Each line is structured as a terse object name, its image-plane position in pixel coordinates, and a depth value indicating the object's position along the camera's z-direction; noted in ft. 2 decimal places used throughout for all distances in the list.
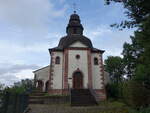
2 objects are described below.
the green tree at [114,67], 123.20
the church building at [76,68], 67.67
